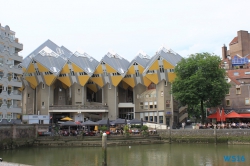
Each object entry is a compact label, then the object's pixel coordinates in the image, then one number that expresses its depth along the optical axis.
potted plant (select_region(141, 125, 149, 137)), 54.53
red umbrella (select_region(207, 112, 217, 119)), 60.21
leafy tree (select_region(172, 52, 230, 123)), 58.22
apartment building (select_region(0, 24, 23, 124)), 53.31
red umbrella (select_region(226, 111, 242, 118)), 57.72
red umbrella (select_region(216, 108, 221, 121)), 59.27
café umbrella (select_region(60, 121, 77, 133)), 55.33
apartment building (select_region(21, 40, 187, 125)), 71.75
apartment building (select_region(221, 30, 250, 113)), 61.44
